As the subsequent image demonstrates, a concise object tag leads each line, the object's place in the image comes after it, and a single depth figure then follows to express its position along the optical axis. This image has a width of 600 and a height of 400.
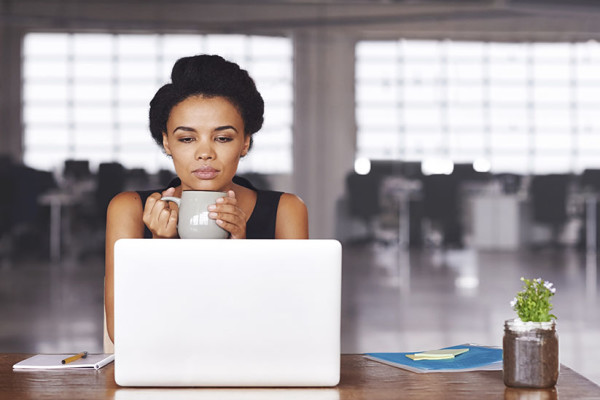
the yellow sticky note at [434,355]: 2.33
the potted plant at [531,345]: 2.09
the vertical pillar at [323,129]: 13.69
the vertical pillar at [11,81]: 13.17
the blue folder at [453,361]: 2.25
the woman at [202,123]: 2.55
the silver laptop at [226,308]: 2.02
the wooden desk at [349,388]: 2.03
